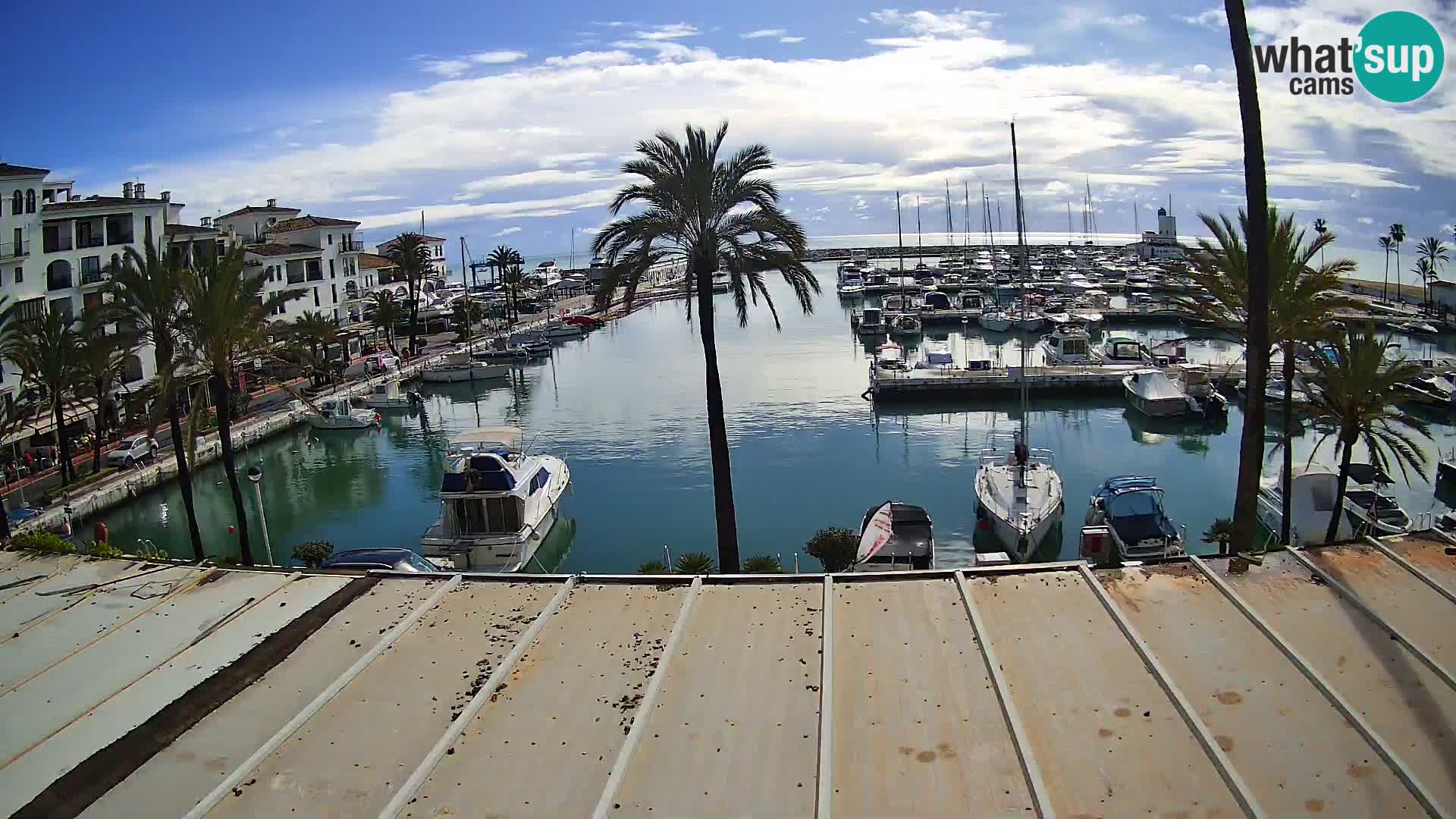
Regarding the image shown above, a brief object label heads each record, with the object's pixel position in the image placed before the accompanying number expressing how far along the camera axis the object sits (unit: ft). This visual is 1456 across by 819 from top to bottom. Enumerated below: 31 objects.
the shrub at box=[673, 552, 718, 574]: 68.08
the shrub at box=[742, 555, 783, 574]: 72.84
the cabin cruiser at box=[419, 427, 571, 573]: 92.32
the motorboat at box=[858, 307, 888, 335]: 269.85
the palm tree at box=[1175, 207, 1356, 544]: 74.74
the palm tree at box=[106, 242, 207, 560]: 78.59
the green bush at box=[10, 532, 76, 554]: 58.90
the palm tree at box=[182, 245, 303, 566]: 76.59
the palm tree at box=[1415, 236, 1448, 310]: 255.09
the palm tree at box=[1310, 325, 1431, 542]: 70.08
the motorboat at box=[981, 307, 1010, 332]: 264.11
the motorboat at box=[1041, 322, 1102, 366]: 209.46
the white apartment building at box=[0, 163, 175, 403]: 135.74
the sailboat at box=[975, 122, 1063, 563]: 88.94
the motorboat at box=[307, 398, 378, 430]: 173.58
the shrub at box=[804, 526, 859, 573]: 81.46
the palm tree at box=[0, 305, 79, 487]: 117.39
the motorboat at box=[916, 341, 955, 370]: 196.24
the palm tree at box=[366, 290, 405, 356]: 239.71
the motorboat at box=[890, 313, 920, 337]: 265.95
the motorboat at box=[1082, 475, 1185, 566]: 77.20
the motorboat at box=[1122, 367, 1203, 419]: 161.17
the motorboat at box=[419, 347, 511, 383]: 225.35
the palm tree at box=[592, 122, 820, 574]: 71.87
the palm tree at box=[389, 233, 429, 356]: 254.68
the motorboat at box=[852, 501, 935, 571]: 75.61
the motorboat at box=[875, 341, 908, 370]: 192.85
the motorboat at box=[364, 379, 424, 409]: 193.57
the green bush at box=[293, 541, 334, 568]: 86.53
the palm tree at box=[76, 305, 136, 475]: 82.76
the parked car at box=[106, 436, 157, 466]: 134.41
